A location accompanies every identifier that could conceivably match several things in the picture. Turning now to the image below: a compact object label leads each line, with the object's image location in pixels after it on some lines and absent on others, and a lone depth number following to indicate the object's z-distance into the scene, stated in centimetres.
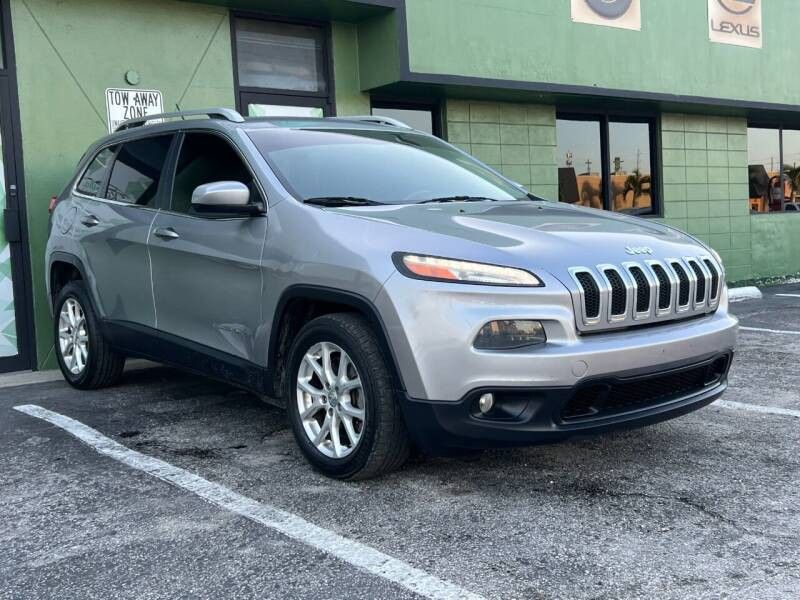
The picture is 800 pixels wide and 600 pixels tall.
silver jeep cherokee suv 343
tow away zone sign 800
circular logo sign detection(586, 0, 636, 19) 1120
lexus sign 1275
